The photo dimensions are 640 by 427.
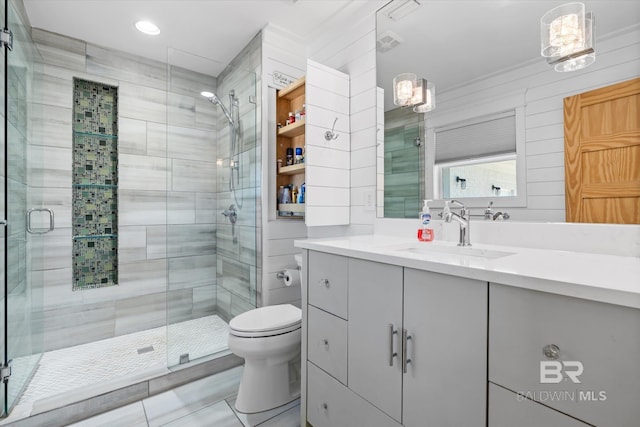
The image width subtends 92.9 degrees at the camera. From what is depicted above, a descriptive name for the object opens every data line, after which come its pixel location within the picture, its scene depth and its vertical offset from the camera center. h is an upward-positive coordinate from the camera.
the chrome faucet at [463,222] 1.38 -0.05
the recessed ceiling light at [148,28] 2.22 +1.37
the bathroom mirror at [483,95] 1.17 +0.52
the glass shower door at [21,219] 1.57 -0.06
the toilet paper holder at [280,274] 2.25 -0.47
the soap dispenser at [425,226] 1.50 -0.07
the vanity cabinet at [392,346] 0.84 -0.45
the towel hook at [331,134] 1.95 +0.50
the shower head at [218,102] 2.28 +0.83
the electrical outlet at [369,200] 1.93 +0.08
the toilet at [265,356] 1.60 -0.78
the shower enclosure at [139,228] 2.03 -0.13
